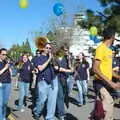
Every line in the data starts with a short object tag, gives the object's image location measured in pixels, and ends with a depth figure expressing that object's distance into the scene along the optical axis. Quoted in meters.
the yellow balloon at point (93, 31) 7.60
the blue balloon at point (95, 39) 8.08
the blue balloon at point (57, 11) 6.13
